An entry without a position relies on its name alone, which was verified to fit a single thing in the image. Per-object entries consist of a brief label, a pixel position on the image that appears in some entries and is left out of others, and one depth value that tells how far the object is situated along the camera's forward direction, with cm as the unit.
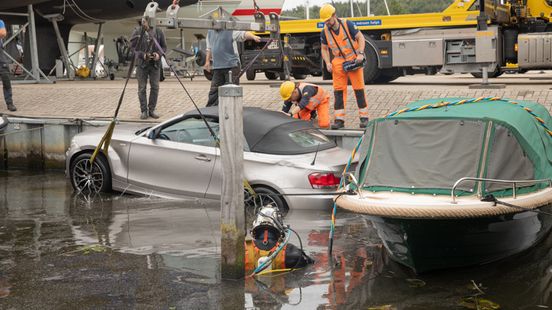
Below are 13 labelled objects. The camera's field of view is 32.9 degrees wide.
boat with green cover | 834
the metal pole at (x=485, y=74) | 1810
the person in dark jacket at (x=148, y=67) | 1700
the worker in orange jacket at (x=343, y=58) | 1495
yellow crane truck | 1925
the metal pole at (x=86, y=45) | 3394
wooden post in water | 851
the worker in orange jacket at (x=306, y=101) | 1403
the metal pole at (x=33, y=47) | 2534
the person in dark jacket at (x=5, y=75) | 1878
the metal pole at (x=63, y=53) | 2842
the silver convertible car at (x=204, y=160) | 1150
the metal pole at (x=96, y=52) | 2950
